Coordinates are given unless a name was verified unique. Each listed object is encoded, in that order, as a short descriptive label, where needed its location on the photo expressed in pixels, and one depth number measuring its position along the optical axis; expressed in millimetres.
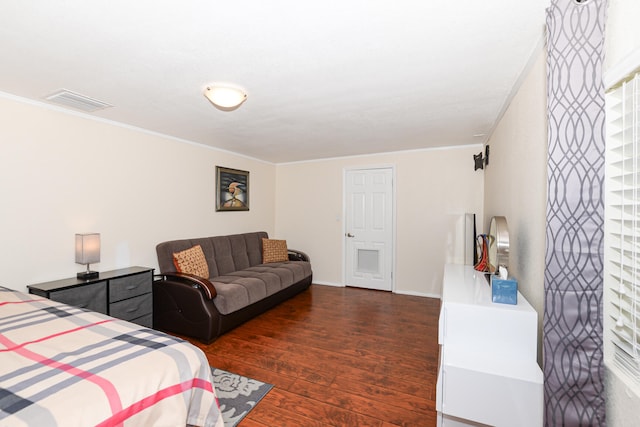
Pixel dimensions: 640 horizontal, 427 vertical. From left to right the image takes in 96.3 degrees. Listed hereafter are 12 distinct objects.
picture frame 4445
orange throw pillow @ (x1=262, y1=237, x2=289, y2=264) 4840
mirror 1852
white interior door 4824
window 1062
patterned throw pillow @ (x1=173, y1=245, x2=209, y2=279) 3389
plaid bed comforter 924
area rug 1898
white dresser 1394
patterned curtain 1167
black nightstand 2445
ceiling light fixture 2191
